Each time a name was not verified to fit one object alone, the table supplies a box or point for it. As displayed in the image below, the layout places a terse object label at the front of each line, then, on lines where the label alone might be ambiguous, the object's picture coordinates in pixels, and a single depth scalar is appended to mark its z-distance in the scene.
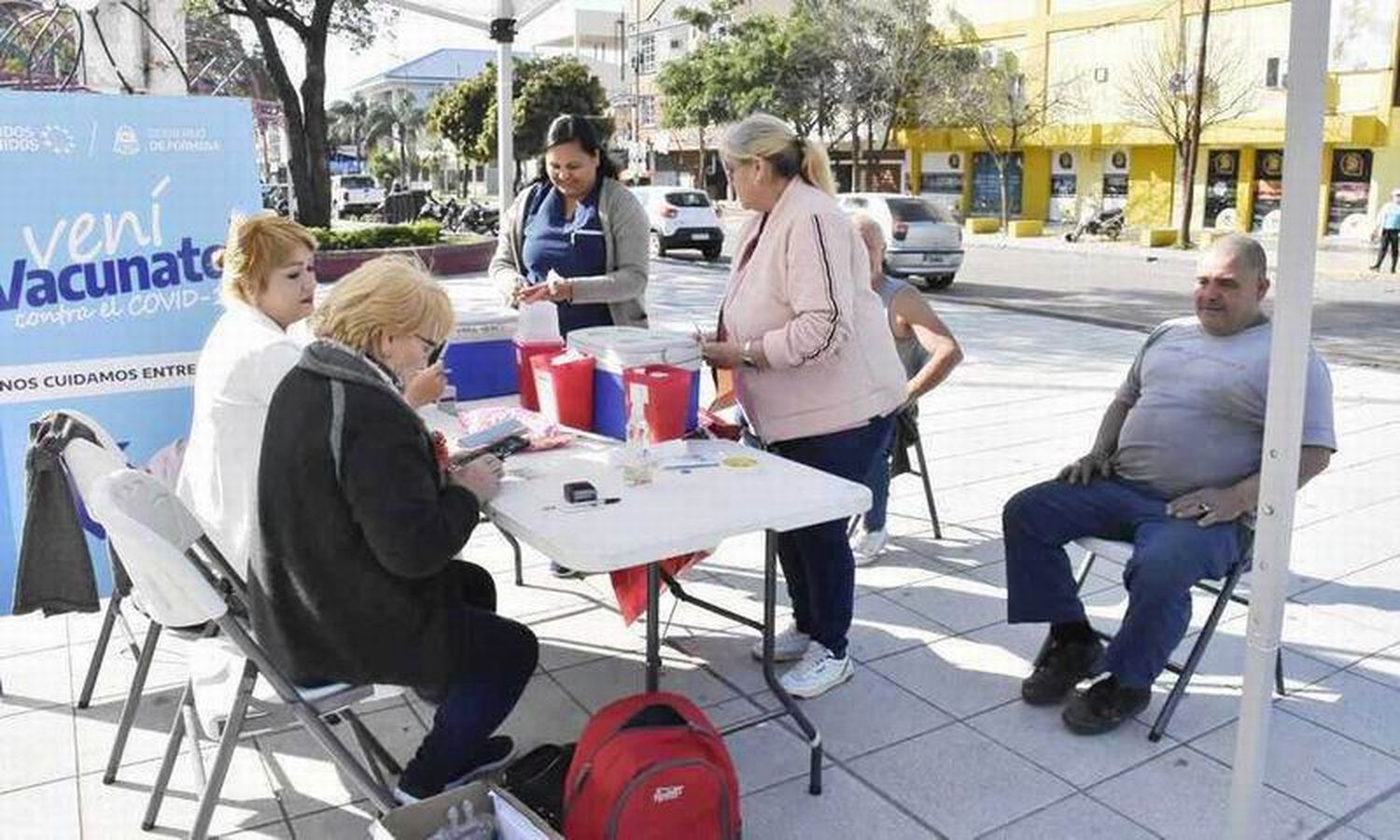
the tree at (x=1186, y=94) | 23.86
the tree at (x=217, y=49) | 15.35
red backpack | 2.18
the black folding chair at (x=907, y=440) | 4.37
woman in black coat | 2.04
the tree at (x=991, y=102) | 28.88
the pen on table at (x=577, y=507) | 2.43
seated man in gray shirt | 2.93
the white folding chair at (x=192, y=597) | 2.03
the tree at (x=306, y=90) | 15.02
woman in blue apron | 3.71
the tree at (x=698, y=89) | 32.91
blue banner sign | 3.31
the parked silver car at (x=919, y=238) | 14.81
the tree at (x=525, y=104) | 32.28
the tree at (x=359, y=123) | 77.19
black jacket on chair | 2.75
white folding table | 2.25
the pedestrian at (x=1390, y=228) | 17.36
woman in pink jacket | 2.86
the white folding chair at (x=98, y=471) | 2.36
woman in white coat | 2.41
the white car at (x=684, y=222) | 19.16
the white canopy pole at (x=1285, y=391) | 1.75
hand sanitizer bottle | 2.64
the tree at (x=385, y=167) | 66.50
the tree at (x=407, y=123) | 73.44
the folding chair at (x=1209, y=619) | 2.94
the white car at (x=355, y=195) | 38.09
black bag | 2.39
